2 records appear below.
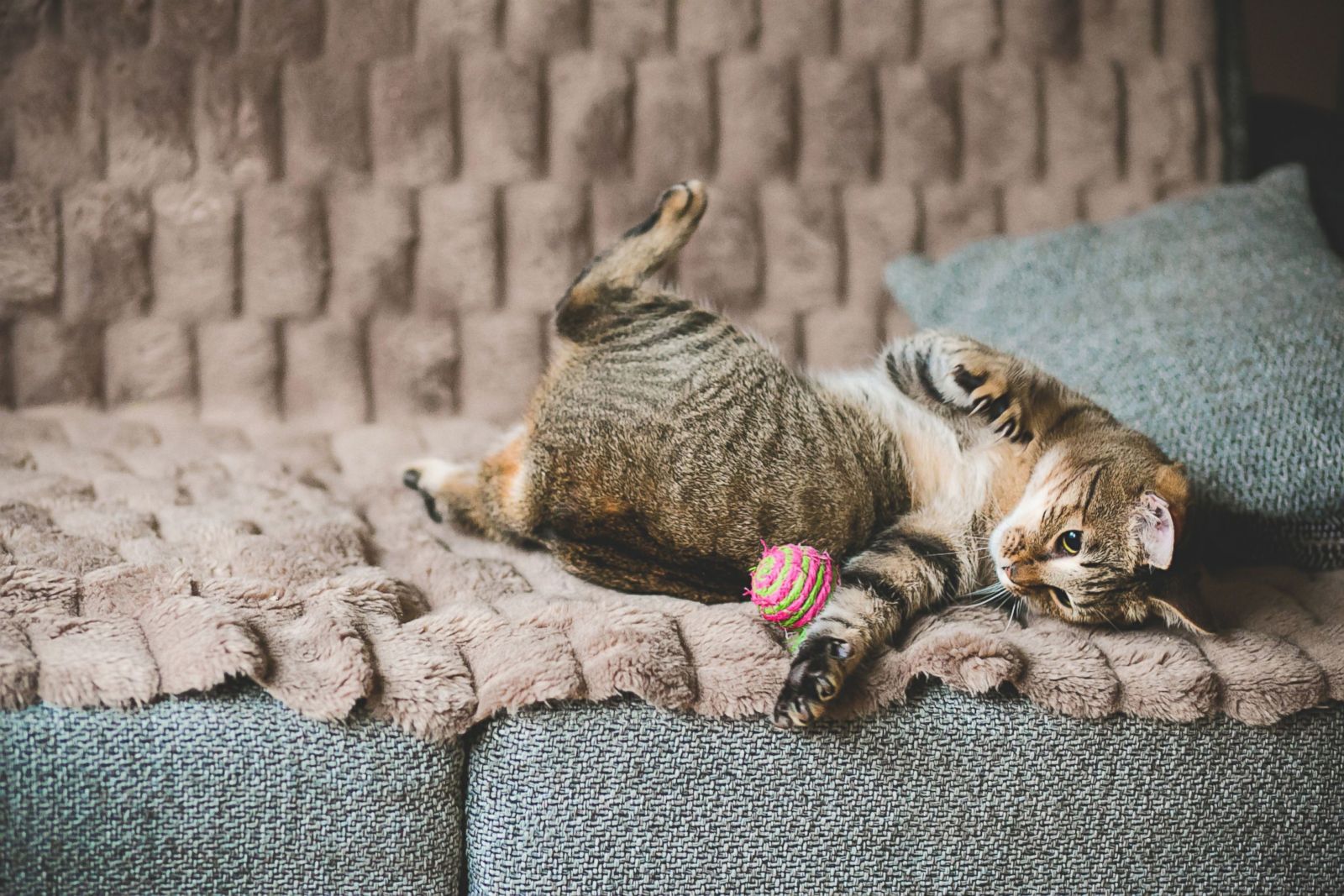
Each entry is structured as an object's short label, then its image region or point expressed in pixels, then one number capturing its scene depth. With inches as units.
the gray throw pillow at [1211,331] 51.1
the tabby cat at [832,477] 46.5
